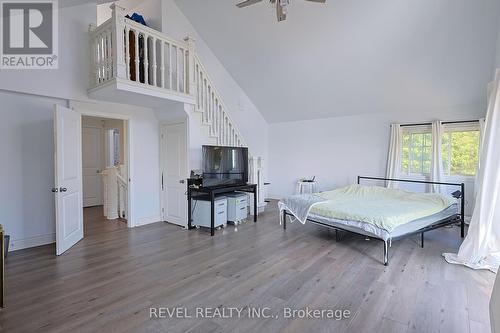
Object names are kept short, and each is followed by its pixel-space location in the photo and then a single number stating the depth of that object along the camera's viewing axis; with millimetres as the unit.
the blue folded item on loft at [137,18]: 4652
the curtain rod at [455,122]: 5067
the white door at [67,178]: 3566
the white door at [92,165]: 7039
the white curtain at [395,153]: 5812
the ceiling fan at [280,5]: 2954
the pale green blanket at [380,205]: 3467
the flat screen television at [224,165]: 4836
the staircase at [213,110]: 5102
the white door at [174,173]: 4957
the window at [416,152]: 5668
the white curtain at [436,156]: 5286
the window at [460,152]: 5168
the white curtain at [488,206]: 3143
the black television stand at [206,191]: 4543
